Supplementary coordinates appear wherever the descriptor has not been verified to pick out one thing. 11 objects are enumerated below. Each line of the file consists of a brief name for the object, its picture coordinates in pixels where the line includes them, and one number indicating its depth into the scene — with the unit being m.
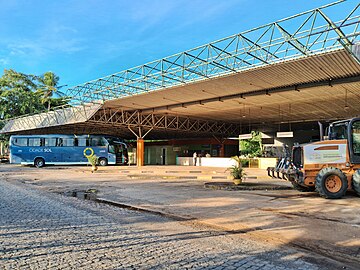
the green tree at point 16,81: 48.61
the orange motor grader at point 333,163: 10.34
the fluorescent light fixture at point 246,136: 27.39
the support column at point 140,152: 34.22
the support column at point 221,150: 46.50
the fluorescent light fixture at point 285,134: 25.67
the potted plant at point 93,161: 25.10
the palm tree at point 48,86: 53.07
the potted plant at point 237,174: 14.12
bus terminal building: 15.29
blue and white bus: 33.75
